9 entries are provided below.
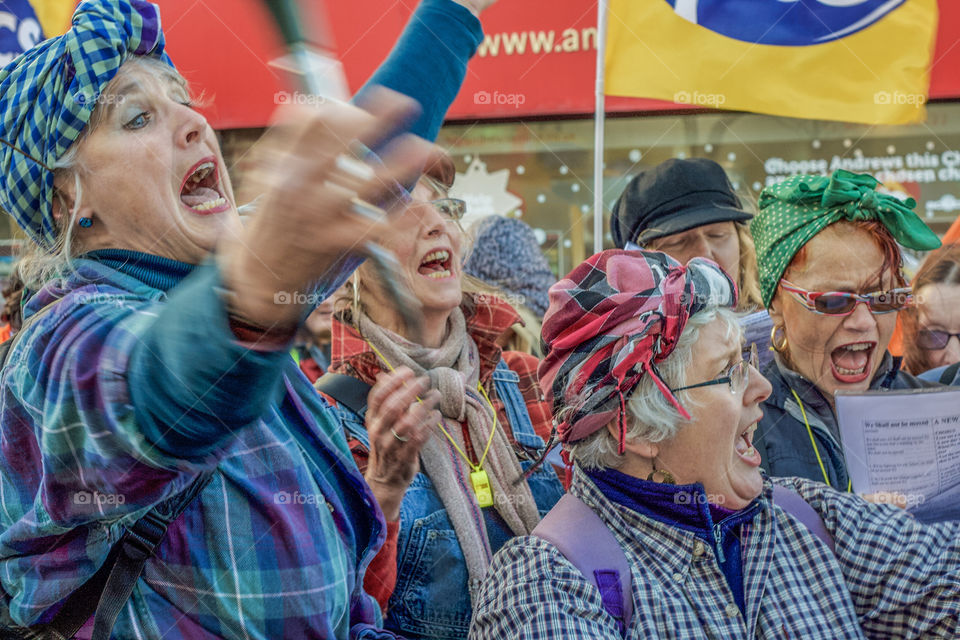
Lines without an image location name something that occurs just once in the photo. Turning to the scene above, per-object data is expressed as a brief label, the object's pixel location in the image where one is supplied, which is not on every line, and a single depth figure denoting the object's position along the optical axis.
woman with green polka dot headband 2.80
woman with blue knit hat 3.90
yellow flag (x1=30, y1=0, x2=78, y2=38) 4.73
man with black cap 3.16
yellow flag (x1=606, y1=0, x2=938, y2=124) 3.79
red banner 5.41
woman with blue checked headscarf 0.88
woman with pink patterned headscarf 1.96
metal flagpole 3.67
